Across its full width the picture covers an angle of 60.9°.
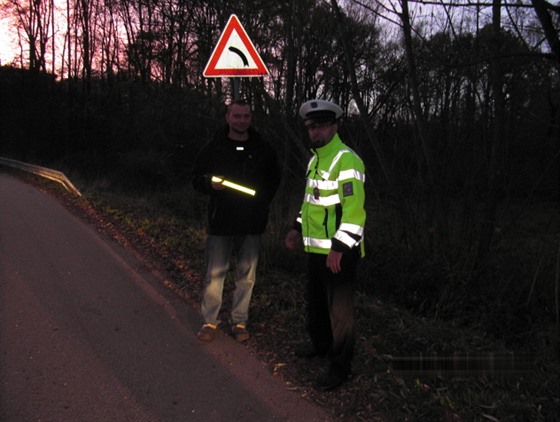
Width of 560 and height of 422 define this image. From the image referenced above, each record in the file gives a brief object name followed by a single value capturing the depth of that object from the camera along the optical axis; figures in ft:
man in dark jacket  13.11
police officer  9.89
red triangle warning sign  16.38
